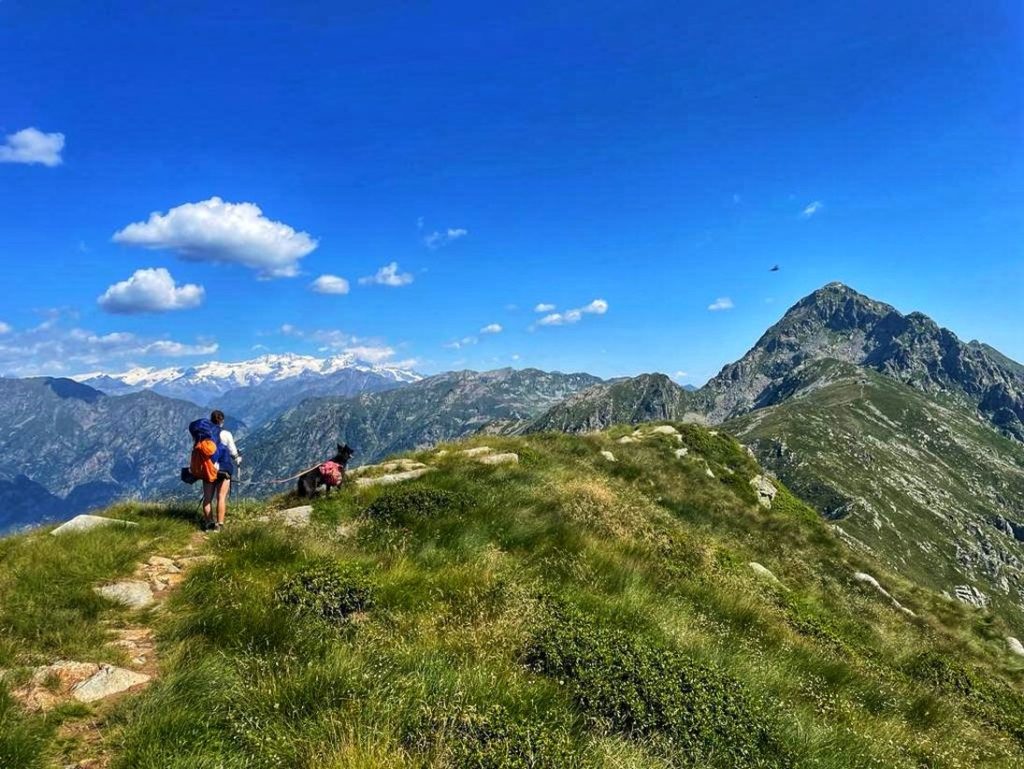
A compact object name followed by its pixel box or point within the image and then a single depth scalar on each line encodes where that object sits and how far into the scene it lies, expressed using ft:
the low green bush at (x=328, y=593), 25.00
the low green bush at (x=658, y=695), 18.98
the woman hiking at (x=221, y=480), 43.68
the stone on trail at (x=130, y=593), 27.63
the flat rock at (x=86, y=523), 38.14
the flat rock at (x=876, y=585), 73.01
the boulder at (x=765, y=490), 98.57
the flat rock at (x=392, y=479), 55.11
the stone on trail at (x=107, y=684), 19.43
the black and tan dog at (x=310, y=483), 52.70
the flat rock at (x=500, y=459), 69.56
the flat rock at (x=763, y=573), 54.68
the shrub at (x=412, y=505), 43.14
